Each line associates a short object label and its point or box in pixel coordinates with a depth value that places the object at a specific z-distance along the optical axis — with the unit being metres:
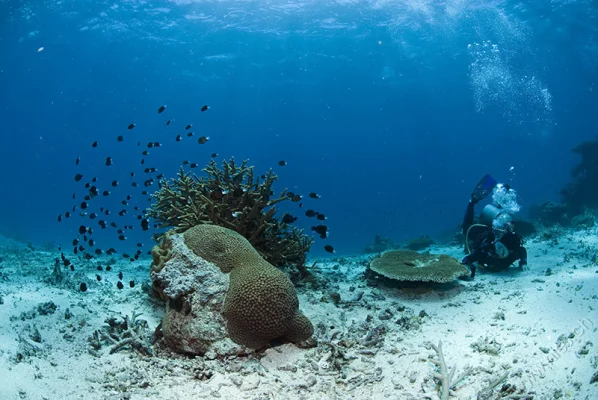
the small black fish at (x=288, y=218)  7.32
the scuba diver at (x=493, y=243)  8.34
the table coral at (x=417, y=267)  6.82
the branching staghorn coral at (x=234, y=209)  6.54
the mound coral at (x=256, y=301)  4.53
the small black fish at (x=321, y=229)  7.38
